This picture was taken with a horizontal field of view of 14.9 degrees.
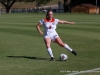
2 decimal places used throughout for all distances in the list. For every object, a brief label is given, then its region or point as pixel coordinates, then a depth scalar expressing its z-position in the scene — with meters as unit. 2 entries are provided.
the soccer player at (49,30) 13.55
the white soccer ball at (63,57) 13.24
